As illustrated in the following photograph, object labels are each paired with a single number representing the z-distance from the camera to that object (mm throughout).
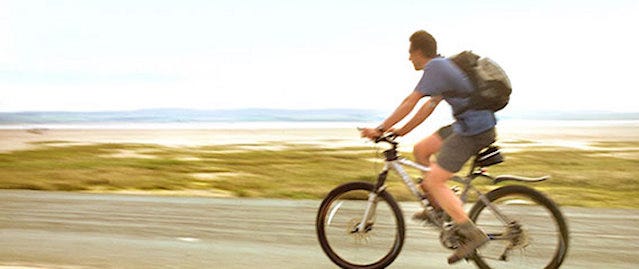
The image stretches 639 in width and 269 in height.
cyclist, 5859
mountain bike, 6020
